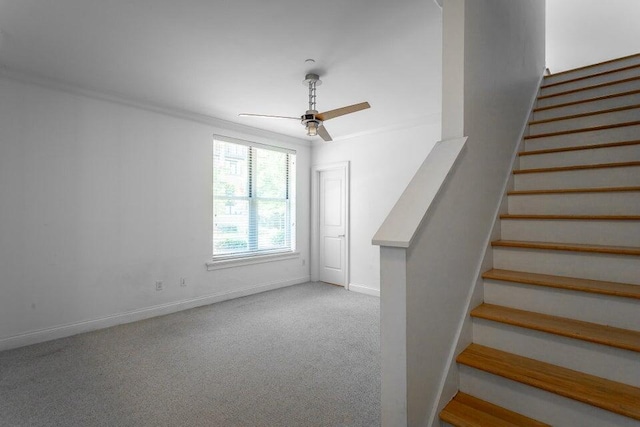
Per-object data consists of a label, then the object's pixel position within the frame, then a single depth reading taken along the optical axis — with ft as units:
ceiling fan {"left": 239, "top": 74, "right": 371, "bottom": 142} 9.07
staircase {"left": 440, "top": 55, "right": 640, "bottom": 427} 3.81
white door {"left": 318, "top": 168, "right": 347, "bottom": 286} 16.65
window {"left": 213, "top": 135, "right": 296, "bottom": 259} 14.18
